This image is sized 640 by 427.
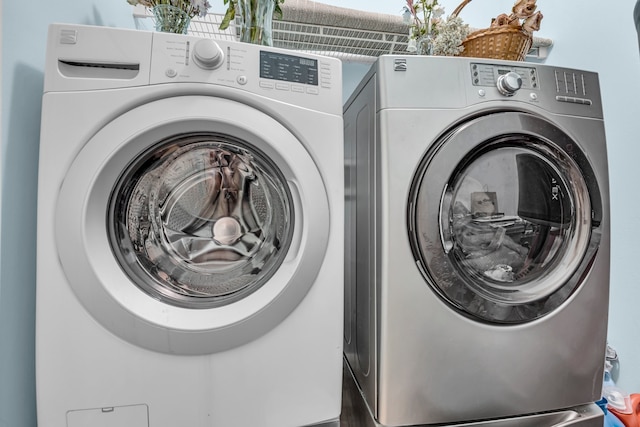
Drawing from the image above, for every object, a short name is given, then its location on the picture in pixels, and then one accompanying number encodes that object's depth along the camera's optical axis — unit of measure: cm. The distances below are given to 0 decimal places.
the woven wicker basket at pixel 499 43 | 99
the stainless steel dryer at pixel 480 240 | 75
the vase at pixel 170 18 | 86
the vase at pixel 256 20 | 90
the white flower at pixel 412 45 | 105
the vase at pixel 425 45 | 103
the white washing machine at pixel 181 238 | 62
